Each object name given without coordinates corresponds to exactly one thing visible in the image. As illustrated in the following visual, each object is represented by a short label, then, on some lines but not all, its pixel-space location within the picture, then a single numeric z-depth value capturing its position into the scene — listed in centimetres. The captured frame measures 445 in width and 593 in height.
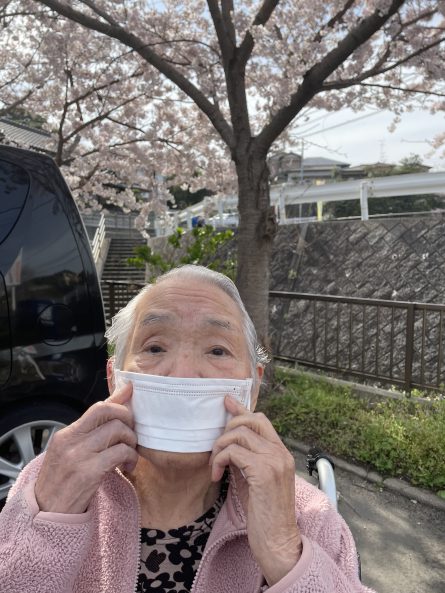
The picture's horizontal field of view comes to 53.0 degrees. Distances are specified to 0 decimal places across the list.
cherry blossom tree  423
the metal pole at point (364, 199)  751
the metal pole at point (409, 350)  444
